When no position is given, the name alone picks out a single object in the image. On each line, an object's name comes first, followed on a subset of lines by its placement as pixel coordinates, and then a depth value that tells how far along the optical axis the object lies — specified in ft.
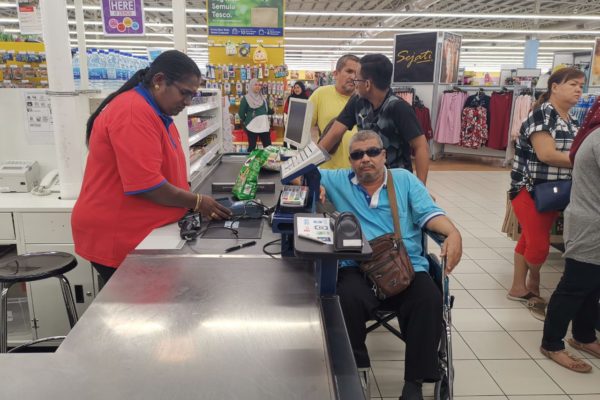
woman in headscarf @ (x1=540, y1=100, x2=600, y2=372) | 7.75
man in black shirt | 9.33
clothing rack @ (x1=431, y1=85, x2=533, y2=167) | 30.42
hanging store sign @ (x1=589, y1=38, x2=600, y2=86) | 21.29
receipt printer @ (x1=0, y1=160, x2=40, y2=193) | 9.70
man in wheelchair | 7.00
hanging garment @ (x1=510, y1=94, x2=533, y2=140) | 29.55
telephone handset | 9.57
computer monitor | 9.24
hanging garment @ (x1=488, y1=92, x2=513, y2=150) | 30.48
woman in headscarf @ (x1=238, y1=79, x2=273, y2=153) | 24.02
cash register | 6.01
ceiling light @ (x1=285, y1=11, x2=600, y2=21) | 40.78
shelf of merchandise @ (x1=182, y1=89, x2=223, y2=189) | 11.36
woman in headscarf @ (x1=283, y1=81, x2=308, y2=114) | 26.68
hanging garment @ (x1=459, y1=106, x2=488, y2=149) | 31.30
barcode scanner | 4.95
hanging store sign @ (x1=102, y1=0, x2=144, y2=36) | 11.34
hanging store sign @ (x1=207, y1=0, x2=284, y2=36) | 26.71
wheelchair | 6.94
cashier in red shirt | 6.14
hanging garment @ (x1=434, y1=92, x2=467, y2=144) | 31.68
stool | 6.85
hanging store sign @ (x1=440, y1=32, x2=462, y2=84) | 31.84
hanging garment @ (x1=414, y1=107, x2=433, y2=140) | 32.35
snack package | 8.55
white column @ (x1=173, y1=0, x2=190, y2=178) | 10.12
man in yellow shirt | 12.05
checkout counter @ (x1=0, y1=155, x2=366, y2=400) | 3.39
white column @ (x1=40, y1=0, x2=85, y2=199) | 8.47
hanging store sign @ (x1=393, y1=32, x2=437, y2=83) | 31.76
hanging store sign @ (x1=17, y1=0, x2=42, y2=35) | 10.84
